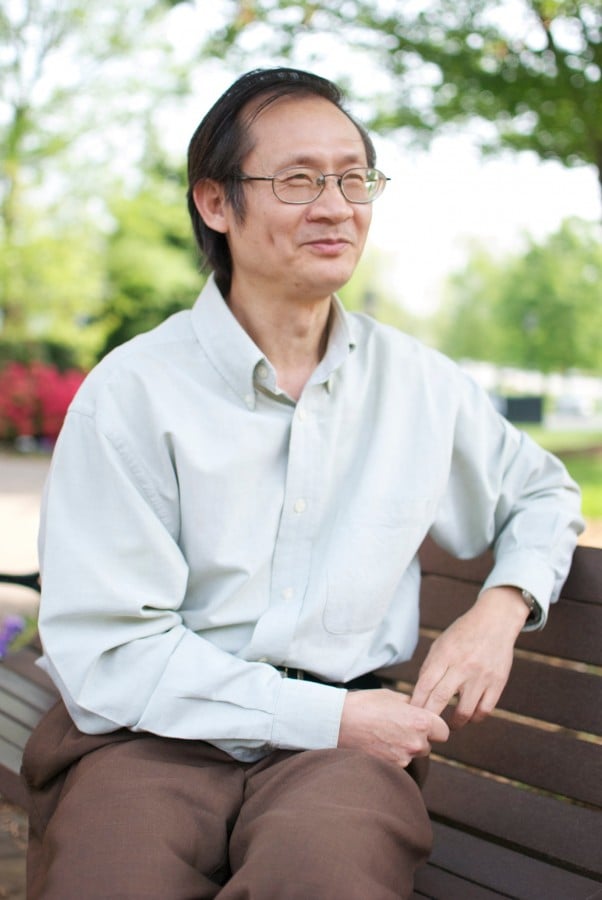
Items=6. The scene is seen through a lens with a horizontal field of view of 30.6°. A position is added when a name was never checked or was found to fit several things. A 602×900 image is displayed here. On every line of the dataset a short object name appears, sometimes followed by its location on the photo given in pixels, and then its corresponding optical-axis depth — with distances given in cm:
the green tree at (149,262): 2308
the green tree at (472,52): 484
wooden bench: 223
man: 192
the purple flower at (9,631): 374
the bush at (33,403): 1655
